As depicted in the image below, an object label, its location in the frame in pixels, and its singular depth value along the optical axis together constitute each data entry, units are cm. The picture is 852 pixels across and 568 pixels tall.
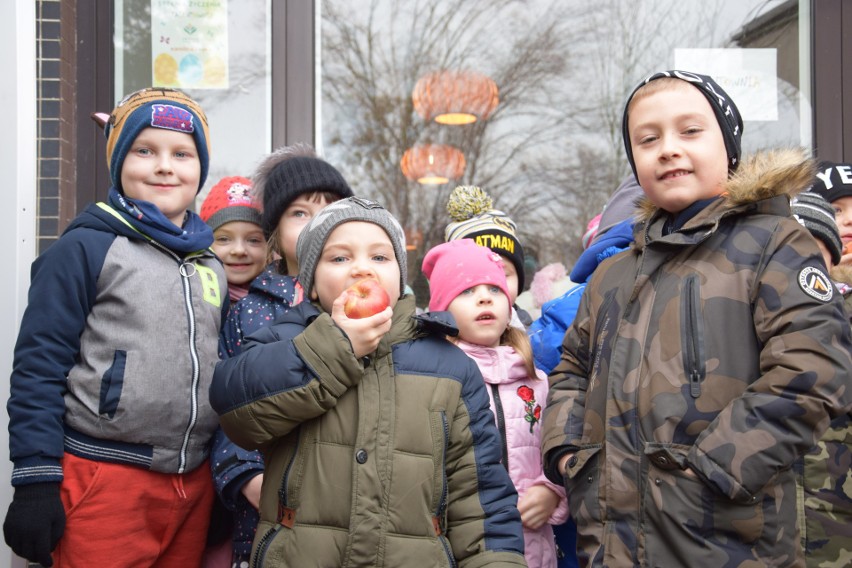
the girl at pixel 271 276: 254
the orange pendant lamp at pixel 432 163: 534
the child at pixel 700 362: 191
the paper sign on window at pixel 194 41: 489
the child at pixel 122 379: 238
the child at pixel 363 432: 207
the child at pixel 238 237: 336
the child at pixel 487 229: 363
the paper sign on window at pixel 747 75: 519
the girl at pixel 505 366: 272
